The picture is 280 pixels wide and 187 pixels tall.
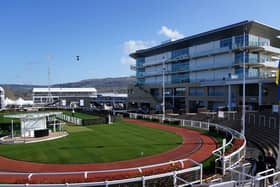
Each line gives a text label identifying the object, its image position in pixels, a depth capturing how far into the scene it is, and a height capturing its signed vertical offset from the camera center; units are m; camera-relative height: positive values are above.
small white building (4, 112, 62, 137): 25.84 -3.17
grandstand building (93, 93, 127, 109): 107.51 -2.33
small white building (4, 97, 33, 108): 86.20 -3.60
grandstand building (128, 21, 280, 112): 50.97 +6.19
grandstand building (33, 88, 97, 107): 108.88 -0.58
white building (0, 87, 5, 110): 82.38 -1.80
